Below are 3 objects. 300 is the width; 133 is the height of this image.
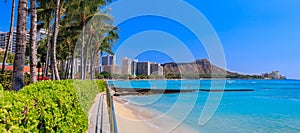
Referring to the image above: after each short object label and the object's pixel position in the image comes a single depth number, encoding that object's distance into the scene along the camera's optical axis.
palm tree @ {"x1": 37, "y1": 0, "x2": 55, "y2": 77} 15.60
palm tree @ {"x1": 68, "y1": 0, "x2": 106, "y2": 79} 17.84
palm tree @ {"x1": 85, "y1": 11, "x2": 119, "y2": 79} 21.94
